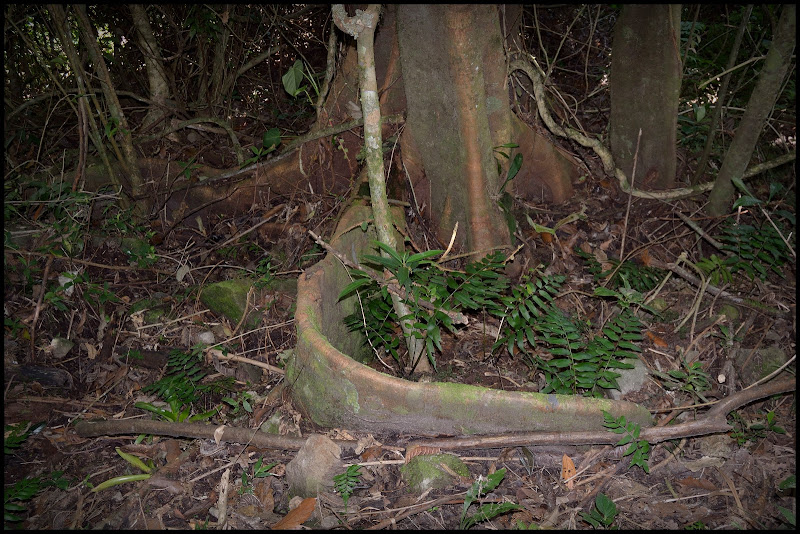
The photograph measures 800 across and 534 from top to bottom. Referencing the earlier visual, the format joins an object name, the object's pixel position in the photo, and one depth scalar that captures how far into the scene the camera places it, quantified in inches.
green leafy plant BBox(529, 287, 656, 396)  110.2
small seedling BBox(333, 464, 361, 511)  94.1
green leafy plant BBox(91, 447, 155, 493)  104.2
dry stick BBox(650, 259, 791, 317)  134.6
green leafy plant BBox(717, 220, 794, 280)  136.7
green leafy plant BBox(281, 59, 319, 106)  156.0
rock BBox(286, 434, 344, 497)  95.3
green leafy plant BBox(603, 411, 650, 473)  95.1
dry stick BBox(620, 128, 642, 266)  146.3
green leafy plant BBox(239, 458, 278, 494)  100.0
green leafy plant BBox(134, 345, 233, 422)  121.0
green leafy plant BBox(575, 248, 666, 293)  142.3
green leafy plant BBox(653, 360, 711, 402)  112.7
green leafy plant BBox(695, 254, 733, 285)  139.3
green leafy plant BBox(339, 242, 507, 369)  104.1
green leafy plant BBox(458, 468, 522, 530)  88.5
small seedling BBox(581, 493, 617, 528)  88.8
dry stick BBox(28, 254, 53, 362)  138.1
